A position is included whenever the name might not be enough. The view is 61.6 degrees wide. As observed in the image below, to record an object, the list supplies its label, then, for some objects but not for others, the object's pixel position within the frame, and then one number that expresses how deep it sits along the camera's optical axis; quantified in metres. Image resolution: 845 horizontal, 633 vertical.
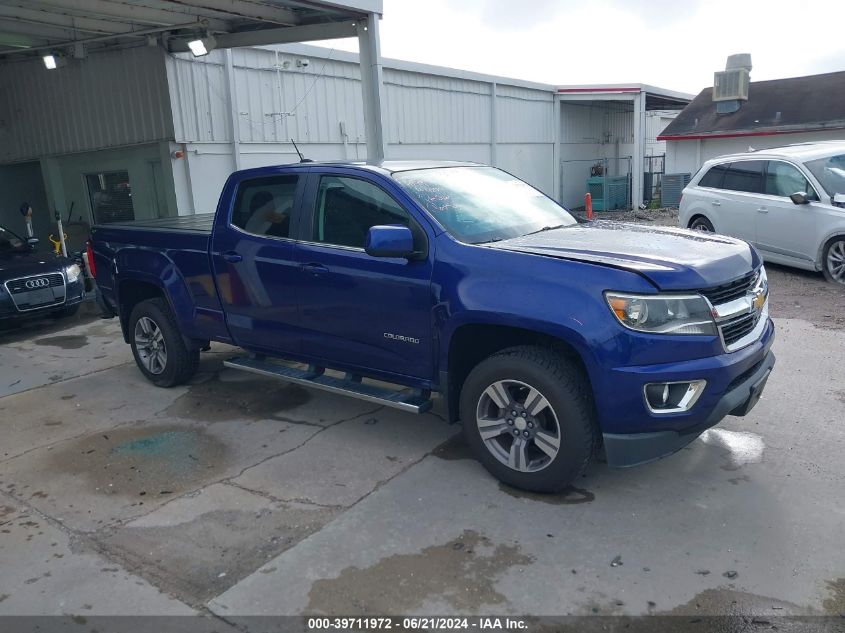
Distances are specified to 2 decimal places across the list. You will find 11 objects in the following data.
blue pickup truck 3.72
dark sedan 8.87
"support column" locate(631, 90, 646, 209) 22.70
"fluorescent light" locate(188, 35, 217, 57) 10.57
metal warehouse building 11.81
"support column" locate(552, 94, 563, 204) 23.45
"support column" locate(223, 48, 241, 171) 12.10
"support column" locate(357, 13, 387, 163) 9.34
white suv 9.44
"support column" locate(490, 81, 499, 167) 19.95
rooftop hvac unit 23.22
